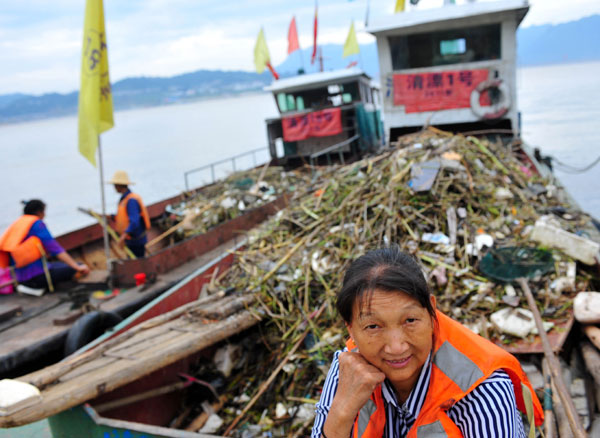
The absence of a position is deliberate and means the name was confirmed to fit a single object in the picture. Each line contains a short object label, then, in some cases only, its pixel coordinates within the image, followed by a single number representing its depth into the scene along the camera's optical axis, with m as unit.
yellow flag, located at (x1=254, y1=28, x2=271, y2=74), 16.46
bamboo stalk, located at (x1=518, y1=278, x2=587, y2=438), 2.46
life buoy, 10.48
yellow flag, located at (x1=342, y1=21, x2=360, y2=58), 18.30
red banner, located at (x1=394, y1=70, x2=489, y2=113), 10.68
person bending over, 5.62
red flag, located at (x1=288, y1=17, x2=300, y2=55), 17.03
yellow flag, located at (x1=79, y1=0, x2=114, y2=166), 5.68
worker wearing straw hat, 6.65
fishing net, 4.12
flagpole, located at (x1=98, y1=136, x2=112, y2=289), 5.95
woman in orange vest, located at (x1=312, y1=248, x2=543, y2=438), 1.33
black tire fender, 4.52
